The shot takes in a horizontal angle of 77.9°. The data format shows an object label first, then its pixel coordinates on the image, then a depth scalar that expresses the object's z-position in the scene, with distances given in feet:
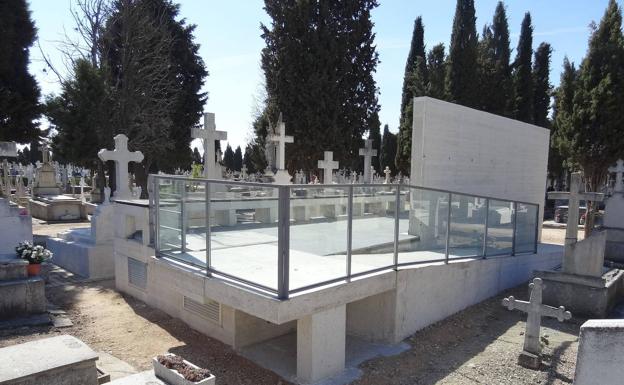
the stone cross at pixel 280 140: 43.62
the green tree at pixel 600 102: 47.67
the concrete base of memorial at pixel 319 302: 13.73
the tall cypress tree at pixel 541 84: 89.35
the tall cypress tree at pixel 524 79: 82.07
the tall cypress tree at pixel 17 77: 42.96
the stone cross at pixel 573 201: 21.83
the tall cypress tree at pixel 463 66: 73.41
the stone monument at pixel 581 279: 20.72
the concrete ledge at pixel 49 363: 10.20
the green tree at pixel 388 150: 129.59
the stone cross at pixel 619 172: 40.34
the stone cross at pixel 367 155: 55.93
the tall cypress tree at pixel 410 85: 77.15
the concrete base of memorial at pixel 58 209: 55.31
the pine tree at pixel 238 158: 199.10
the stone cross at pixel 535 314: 15.91
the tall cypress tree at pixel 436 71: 75.50
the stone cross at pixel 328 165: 46.68
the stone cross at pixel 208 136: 37.76
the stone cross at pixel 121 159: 29.80
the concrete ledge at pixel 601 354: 6.66
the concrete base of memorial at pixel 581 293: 20.63
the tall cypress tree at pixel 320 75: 65.26
